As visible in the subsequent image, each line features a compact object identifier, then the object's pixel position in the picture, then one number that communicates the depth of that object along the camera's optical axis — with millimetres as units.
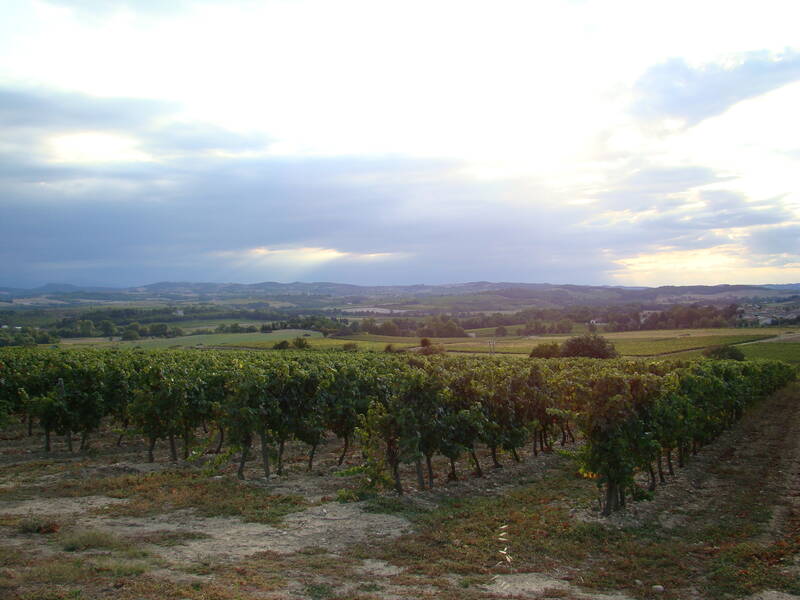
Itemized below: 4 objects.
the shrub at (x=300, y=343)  72750
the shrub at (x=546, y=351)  60469
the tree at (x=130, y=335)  94500
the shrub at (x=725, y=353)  58375
